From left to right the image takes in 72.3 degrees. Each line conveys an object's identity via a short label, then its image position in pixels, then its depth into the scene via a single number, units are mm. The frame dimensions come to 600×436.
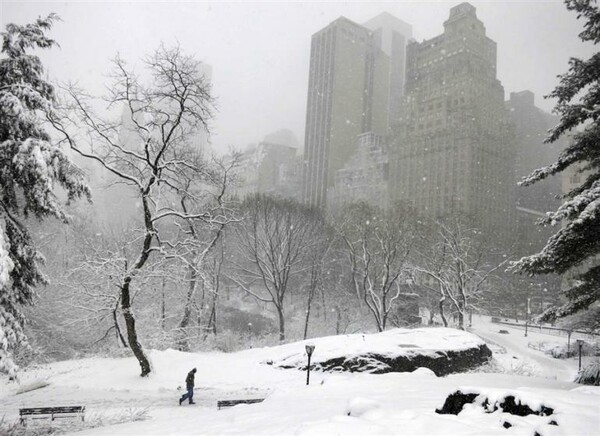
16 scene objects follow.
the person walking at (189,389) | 13039
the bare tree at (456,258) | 32969
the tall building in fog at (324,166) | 192738
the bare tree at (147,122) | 15812
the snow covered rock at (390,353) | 17625
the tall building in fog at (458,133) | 111656
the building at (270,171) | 157850
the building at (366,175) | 137750
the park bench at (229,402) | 12552
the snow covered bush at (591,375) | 12367
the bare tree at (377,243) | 31703
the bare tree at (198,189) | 17500
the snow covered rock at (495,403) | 6453
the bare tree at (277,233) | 32844
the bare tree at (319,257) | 36625
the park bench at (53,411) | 11258
